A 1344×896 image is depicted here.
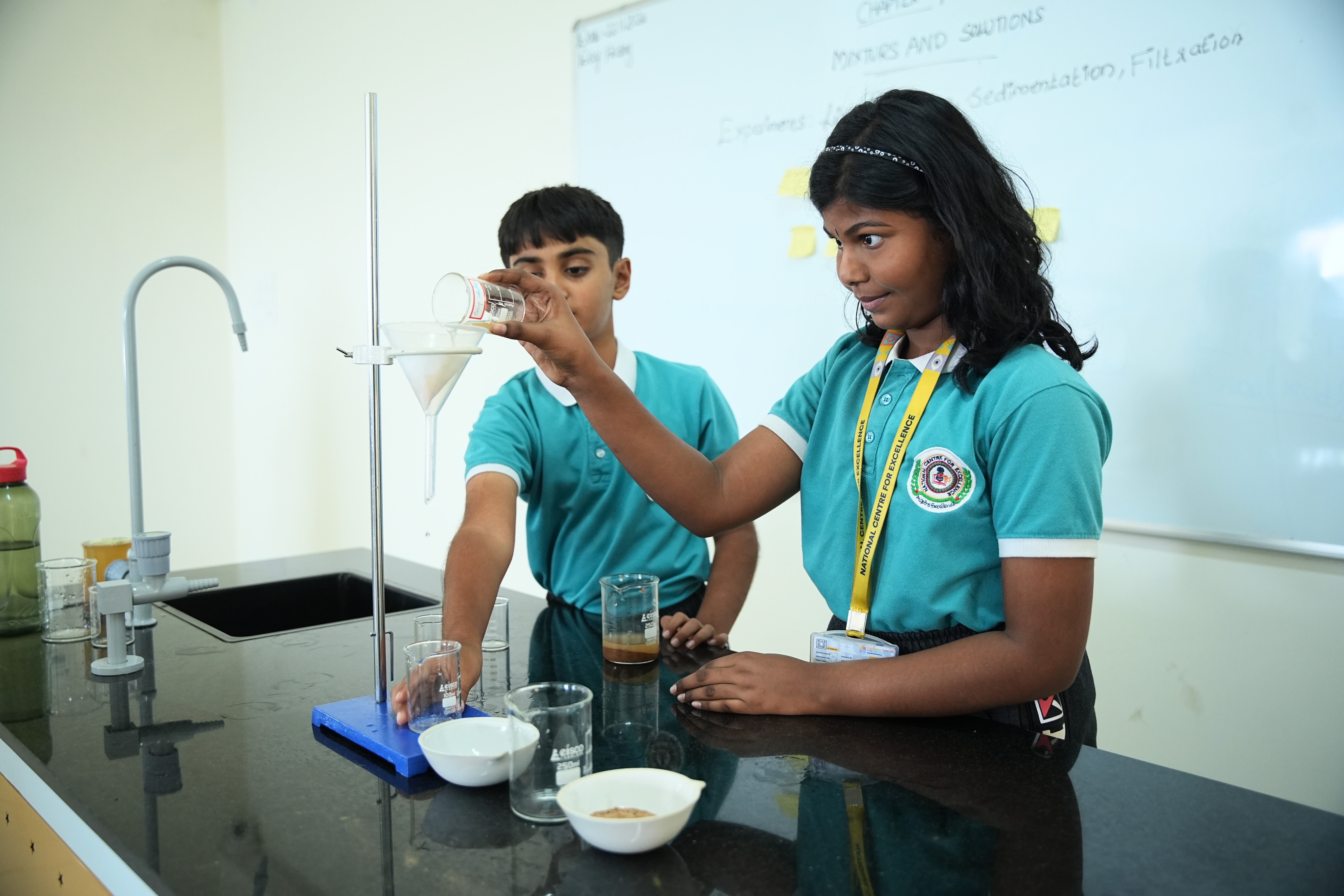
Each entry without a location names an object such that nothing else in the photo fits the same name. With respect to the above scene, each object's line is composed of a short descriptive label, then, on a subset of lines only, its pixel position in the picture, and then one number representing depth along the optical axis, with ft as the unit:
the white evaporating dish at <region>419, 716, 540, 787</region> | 2.82
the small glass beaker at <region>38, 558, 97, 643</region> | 4.72
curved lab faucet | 5.58
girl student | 3.31
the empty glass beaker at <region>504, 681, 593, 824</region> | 2.65
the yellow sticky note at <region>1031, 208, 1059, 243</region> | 6.42
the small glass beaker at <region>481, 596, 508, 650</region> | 4.38
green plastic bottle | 4.84
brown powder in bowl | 2.52
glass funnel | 3.14
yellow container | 5.42
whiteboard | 5.43
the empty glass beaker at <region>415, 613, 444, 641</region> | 3.46
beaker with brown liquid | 4.00
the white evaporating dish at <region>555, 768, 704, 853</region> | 2.38
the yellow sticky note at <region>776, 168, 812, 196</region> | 7.73
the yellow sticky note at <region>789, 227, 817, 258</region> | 7.70
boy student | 5.21
